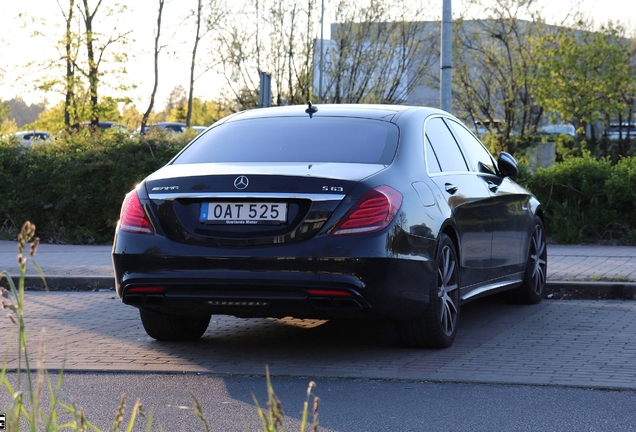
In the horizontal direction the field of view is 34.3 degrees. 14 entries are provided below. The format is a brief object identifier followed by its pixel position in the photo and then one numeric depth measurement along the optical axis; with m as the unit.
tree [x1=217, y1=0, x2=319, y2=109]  29.27
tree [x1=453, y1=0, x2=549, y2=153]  26.48
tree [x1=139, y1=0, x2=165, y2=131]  32.12
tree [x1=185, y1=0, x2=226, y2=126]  30.77
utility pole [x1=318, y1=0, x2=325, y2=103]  29.06
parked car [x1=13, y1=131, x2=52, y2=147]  16.67
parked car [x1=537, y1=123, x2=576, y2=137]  26.55
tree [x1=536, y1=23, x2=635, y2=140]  24.14
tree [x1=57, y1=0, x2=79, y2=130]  26.92
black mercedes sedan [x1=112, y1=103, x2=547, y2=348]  5.58
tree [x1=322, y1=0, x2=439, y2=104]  29.84
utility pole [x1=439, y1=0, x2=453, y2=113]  15.70
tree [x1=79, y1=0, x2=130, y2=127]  27.03
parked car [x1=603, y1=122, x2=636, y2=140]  24.52
